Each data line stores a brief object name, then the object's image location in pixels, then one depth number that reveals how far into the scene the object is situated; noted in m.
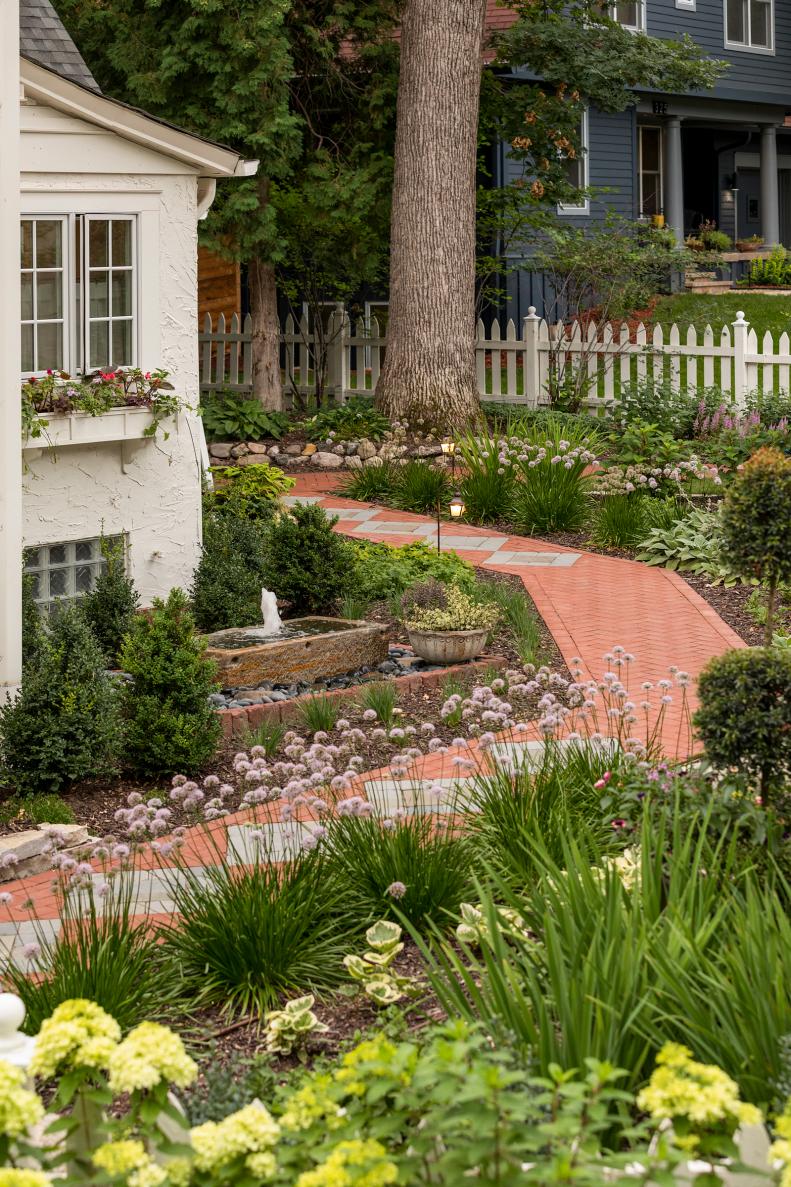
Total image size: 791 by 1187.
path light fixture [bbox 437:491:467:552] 11.35
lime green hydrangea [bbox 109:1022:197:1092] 2.99
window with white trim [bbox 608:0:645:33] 27.36
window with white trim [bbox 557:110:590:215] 26.30
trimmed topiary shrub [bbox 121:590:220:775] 7.69
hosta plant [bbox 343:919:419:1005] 4.71
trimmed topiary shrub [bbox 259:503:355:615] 10.38
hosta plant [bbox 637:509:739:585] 12.07
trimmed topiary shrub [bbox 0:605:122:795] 7.54
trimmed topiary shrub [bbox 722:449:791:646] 6.13
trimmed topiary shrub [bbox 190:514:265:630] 10.23
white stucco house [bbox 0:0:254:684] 9.80
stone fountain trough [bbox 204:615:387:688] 9.17
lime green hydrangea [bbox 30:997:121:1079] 3.09
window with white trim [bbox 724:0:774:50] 30.47
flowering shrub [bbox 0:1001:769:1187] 2.86
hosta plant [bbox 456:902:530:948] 4.64
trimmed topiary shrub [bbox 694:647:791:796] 5.10
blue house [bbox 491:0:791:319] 27.28
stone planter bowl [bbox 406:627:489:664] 9.40
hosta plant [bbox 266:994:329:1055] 4.50
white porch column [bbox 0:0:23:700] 7.57
